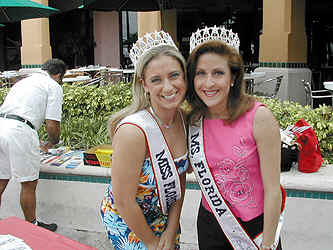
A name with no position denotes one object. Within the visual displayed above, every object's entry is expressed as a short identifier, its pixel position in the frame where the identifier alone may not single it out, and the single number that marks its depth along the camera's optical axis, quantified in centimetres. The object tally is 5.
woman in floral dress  185
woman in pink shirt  183
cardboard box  394
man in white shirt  363
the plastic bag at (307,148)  337
